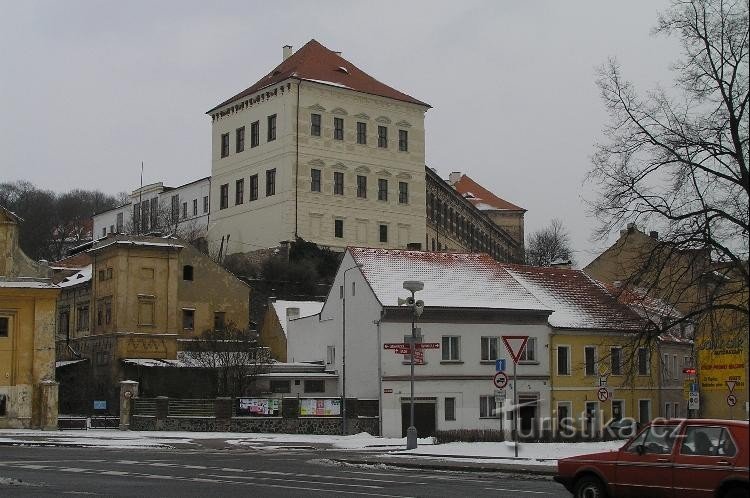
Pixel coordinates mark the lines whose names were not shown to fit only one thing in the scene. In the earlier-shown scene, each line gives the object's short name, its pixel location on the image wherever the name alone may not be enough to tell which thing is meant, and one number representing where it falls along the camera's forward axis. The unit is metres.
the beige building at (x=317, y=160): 103.38
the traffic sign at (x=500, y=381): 34.09
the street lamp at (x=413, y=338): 38.31
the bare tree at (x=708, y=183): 33.44
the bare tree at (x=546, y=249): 146.75
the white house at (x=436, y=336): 56.31
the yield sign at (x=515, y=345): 32.38
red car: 15.90
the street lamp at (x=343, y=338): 59.07
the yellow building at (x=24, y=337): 56.72
